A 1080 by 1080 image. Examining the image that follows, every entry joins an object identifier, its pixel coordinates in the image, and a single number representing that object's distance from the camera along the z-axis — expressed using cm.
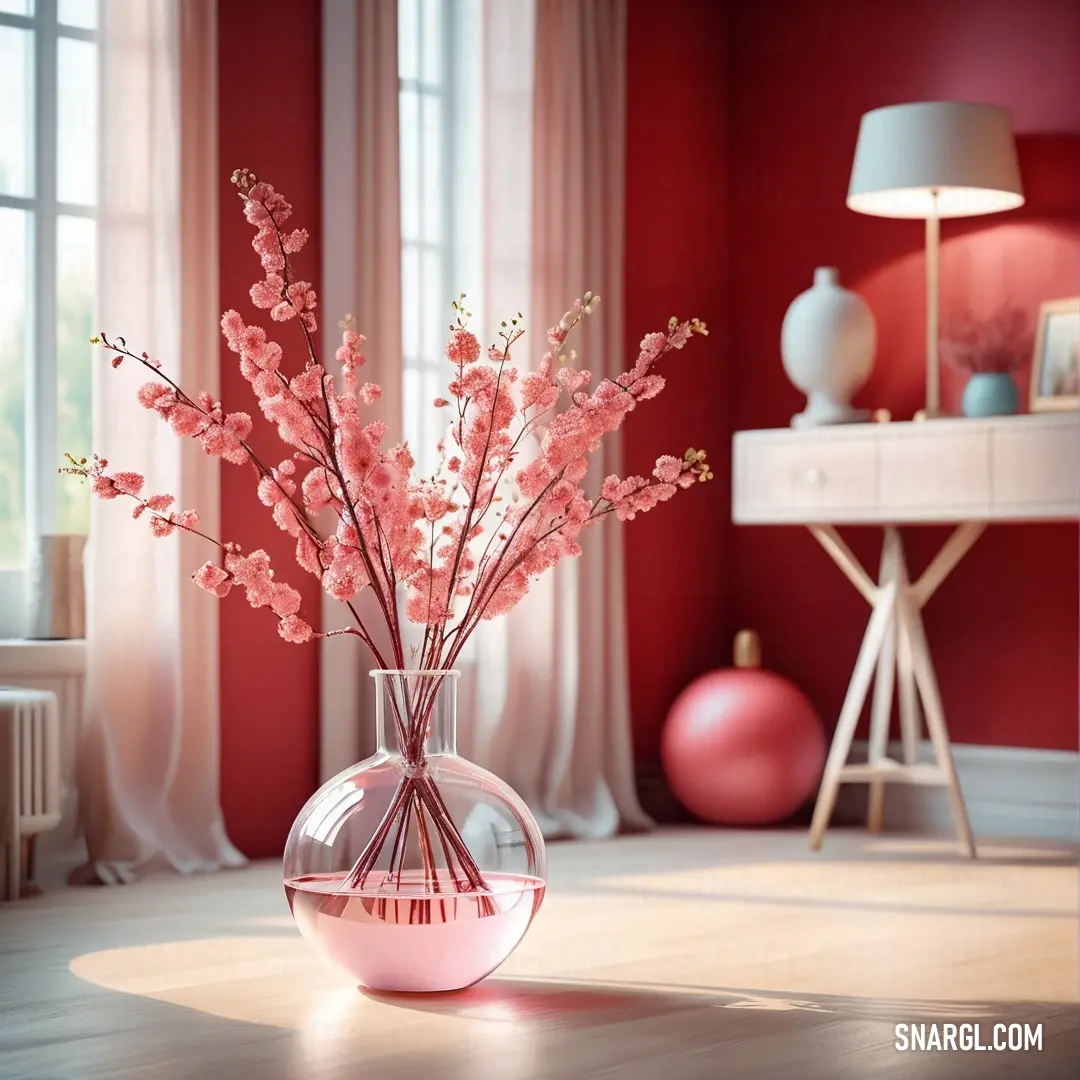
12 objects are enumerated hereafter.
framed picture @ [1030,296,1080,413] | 450
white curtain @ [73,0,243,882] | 391
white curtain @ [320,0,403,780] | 434
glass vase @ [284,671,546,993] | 244
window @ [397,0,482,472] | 455
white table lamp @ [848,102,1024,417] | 438
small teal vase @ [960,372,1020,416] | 444
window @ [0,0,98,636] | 390
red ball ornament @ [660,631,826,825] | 476
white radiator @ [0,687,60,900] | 361
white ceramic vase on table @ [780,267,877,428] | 458
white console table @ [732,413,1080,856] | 420
